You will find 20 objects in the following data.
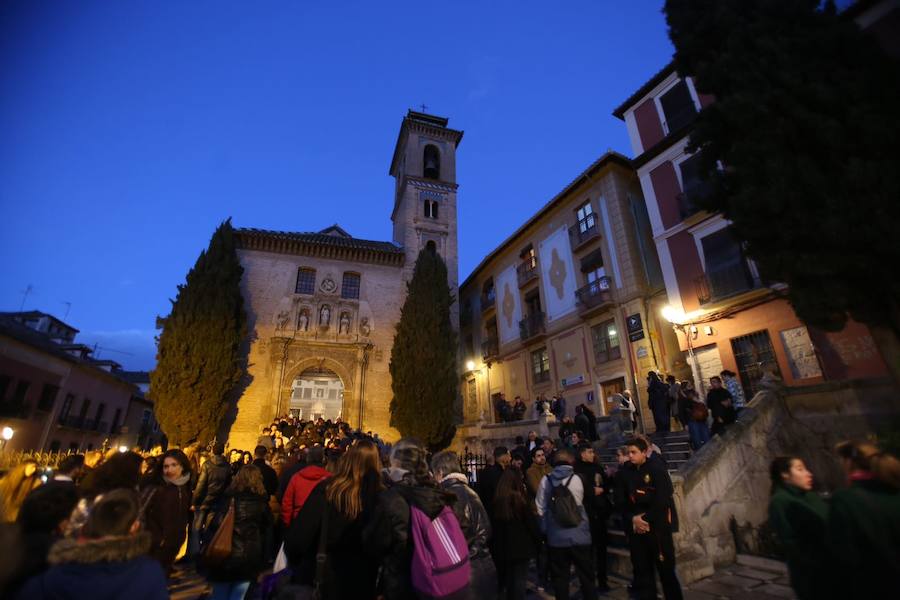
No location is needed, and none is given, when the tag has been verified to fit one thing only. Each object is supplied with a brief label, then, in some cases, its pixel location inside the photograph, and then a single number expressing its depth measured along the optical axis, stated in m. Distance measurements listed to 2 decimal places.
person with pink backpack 2.64
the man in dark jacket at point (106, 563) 1.80
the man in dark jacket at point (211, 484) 5.86
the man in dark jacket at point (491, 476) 5.59
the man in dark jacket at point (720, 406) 7.90
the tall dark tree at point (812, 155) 6.52
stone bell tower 25.52
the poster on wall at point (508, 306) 23.86
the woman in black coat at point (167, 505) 4.18
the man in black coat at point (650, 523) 4.29
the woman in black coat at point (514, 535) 4.29
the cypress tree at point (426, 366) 19.31
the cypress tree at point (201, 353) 17.20
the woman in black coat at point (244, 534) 3.69
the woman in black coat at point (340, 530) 3.09
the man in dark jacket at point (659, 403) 11.51
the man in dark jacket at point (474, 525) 3.27
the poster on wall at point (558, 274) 20.08
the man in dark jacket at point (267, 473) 5.91
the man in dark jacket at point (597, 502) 5.56
